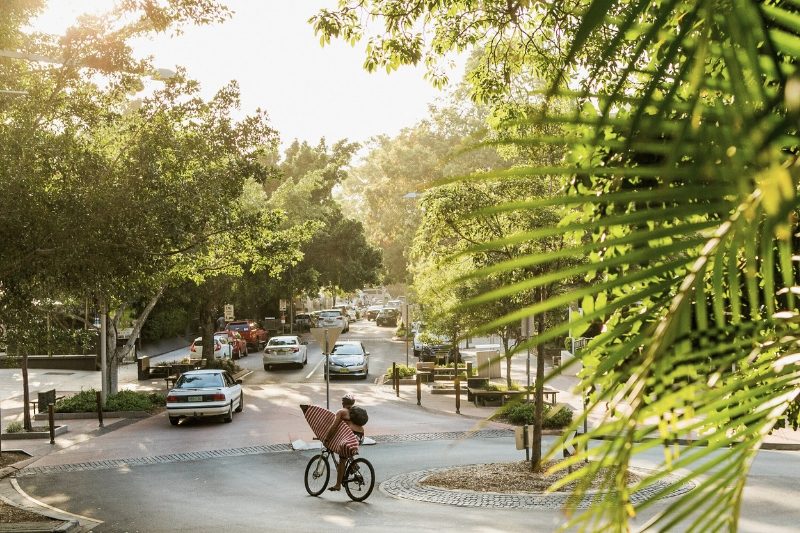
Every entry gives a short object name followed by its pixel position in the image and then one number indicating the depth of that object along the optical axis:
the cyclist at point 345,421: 14.48
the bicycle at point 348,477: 14.51
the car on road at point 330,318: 62.73
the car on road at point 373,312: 94.56
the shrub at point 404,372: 35.72
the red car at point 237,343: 45.44
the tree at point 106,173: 13.89
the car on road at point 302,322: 66.50
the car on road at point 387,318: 77.88
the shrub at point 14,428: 22.75
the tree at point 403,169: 70.62
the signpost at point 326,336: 22.34
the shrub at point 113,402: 26.45
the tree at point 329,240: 52.34
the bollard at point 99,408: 23.73
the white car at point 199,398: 23.78
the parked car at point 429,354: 40.59
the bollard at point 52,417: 21.30
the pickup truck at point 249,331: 51.81
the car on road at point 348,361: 35.78
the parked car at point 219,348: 41.38
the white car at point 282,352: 40.09
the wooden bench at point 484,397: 26.41
